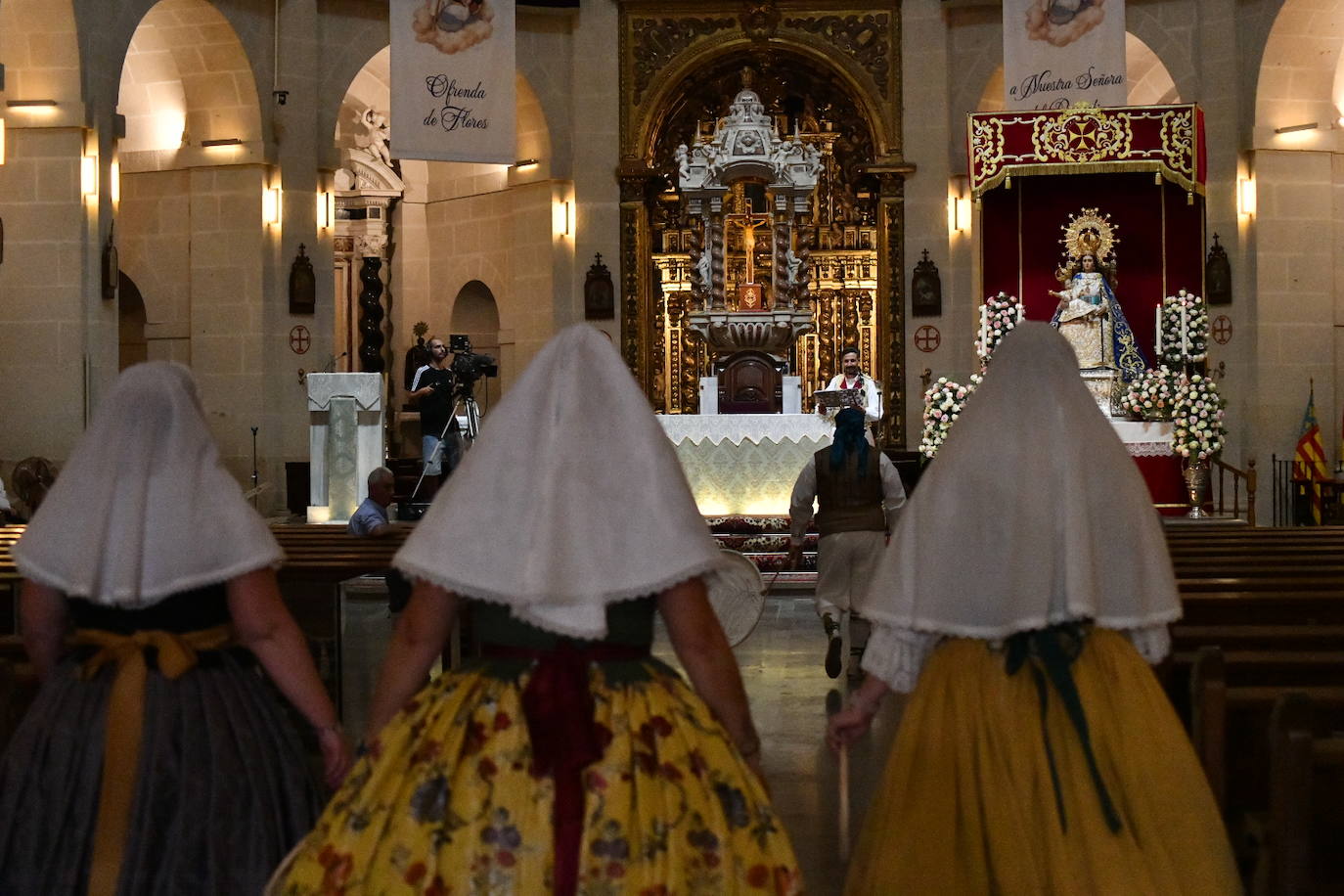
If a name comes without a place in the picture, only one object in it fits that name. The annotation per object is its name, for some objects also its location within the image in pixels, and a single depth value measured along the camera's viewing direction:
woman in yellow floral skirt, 2.80
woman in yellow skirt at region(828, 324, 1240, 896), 3.36
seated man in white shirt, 9.73
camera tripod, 13.93
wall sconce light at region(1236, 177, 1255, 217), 17.00
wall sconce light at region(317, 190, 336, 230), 17.64
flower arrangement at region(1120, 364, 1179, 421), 14.09
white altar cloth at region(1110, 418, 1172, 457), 14.31
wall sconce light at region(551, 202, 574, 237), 18.42
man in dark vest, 8.59
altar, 14.10
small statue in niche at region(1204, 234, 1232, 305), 17.02
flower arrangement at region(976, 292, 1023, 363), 14.41
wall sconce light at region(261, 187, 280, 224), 17.30
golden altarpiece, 18.25
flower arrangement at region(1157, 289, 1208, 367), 14.41
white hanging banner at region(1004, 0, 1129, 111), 14.48
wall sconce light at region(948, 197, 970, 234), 18.00
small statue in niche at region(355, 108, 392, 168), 19.59
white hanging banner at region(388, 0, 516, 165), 14.48
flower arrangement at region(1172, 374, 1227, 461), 13.84
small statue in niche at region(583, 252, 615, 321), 18.22
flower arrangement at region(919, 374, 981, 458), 13.42
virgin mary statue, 14.77
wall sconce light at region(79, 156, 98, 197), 14.82
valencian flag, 16.55
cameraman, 13.98
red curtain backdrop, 16.05
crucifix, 18.30
